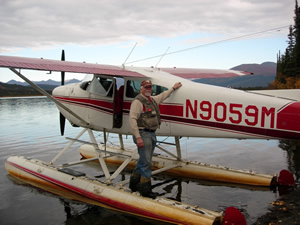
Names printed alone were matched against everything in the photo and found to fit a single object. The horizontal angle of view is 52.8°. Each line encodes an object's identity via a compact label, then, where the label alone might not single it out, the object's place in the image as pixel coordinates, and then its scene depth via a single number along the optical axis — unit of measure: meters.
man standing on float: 5.72
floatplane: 5.55
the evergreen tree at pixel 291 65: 47.94
